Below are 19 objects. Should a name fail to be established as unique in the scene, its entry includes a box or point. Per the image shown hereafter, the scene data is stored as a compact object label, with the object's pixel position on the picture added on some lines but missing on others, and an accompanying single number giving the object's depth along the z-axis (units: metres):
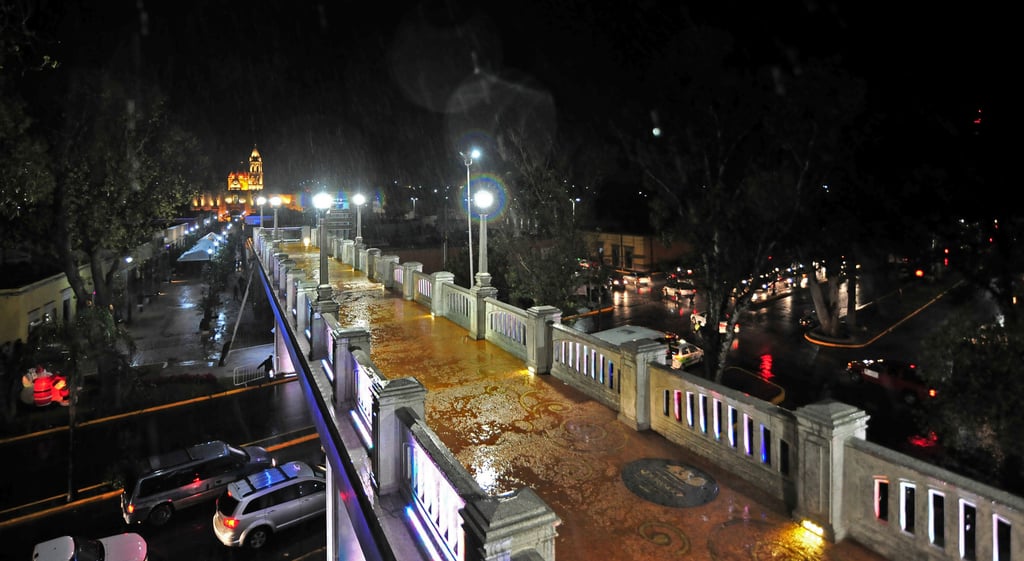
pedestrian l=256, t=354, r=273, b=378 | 28.11
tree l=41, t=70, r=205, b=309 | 19.89
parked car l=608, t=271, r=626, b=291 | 43.47
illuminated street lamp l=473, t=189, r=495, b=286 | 13.05
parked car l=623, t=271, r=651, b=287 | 47.92
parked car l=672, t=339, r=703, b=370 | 24.16
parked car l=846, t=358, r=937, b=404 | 20.31
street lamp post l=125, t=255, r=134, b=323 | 40.94
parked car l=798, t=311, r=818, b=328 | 33.41
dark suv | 16.33
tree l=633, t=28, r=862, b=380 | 13.16
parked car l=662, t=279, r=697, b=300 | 39.78
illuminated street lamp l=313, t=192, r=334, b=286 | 15.18
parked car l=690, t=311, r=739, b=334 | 28.86
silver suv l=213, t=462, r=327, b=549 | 15.41
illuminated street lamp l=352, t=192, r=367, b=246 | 26.25
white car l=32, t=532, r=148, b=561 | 13.07
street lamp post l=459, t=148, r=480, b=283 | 16.14
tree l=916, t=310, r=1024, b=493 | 9.86
